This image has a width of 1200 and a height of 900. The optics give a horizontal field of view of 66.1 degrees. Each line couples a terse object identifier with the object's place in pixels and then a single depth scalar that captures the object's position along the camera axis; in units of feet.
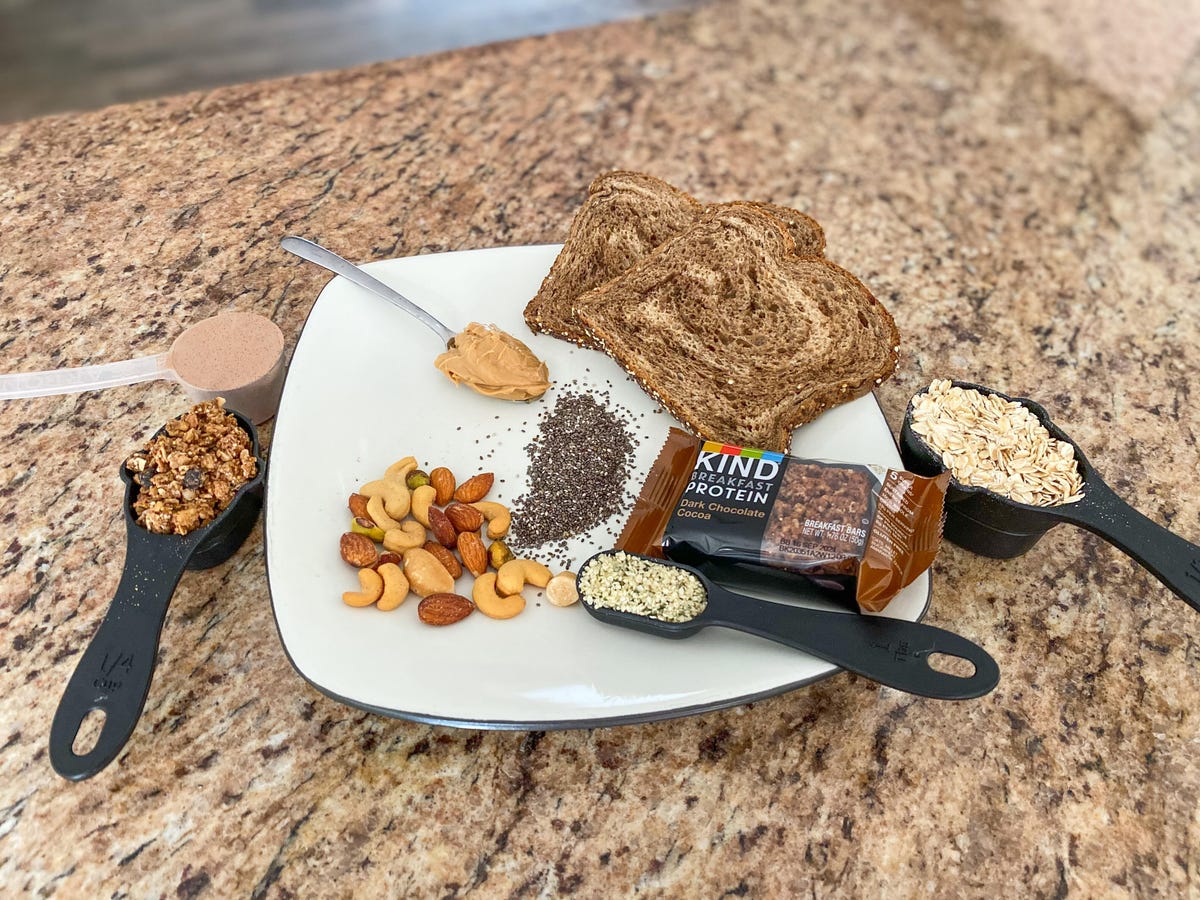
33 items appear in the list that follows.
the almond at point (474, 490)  1.37
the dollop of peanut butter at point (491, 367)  1.49
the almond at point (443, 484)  1.37
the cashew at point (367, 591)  1.20
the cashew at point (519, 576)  1.25
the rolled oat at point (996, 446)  1.27
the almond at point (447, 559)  1.28
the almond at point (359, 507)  1.31
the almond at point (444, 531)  1.30
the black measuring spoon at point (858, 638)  1.08
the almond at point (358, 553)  1.25
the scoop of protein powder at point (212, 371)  1.43
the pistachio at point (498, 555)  1.30
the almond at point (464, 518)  1.32
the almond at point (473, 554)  1.28
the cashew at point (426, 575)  1.24
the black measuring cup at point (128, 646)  1.04
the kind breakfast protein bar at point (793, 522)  1.18
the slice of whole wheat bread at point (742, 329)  1.48
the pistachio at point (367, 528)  1.29
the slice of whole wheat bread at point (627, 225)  1.67
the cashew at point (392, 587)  1.21
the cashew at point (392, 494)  1.33
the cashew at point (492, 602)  1.22
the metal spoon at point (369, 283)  1.56
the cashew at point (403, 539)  1.28
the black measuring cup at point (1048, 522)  1.20
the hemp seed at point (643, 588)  1.16
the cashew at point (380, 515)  1.30
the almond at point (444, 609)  1.20
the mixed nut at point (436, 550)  1.22
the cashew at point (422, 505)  1.34
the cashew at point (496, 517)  1.33
